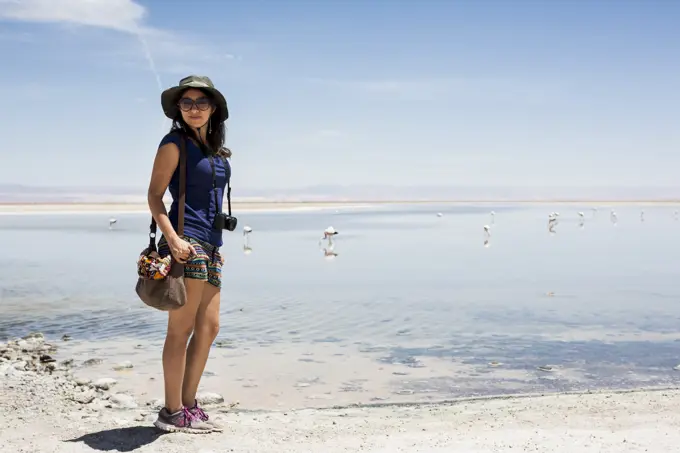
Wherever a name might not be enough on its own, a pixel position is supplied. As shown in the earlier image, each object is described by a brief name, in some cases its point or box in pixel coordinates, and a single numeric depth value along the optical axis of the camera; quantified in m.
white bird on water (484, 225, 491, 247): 27.14
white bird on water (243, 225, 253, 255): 23.62
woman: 4.64
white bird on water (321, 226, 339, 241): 26.80
